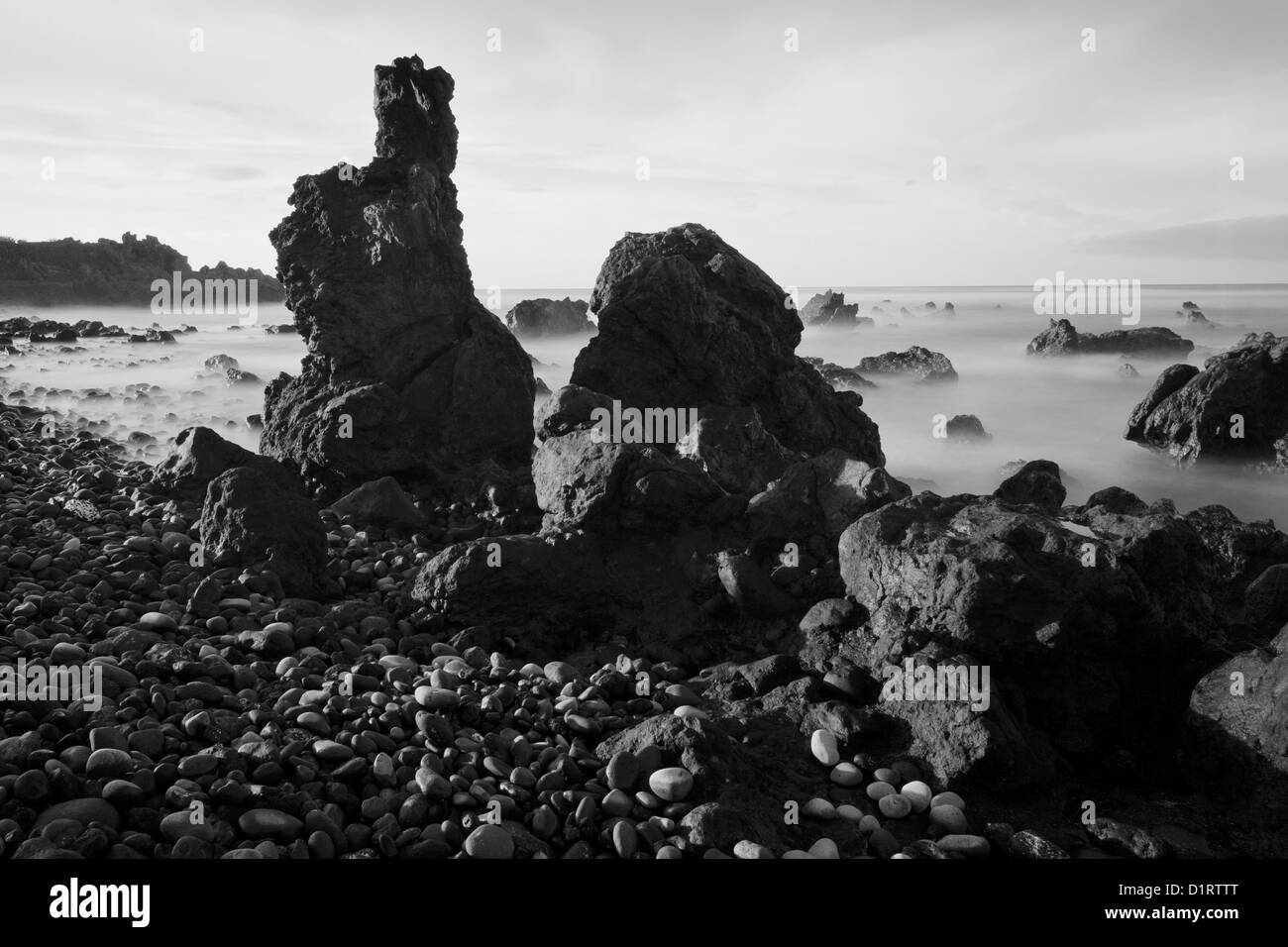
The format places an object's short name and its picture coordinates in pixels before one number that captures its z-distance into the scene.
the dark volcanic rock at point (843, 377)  22.28
